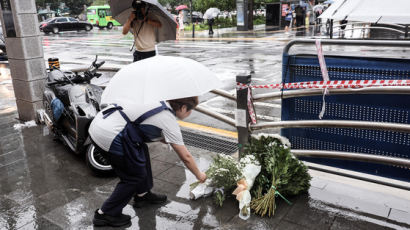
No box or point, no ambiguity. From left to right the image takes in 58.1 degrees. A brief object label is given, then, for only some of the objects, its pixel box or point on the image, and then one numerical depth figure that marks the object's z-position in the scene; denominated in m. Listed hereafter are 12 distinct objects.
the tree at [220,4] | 34.56
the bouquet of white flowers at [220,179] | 3.72
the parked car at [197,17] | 48.03
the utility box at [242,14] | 28.53
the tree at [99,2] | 77.60
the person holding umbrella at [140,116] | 2.71
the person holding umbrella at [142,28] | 6.27
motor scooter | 4.42
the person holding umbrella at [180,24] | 29.19
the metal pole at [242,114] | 4.11
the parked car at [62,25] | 37.91
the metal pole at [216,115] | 4.68
